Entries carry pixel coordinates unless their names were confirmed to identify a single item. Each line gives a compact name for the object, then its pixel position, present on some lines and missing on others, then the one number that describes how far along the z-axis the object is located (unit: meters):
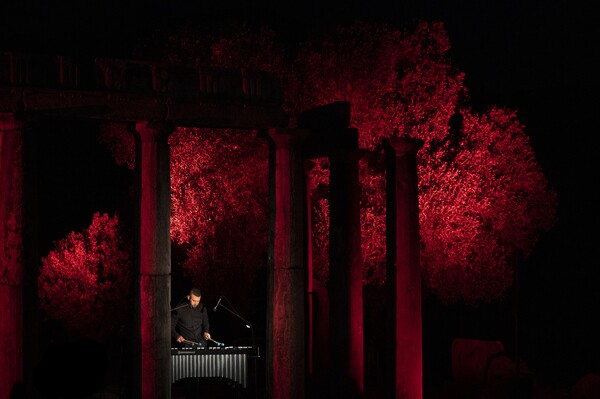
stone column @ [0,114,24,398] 16.81
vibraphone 18.69
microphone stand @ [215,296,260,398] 18.88
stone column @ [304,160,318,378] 23.56
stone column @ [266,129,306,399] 18.88
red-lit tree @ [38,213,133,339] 33.41
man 19.48
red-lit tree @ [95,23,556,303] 30.70
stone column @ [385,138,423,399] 18.45
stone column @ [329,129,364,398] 20.45
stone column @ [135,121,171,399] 17.84
